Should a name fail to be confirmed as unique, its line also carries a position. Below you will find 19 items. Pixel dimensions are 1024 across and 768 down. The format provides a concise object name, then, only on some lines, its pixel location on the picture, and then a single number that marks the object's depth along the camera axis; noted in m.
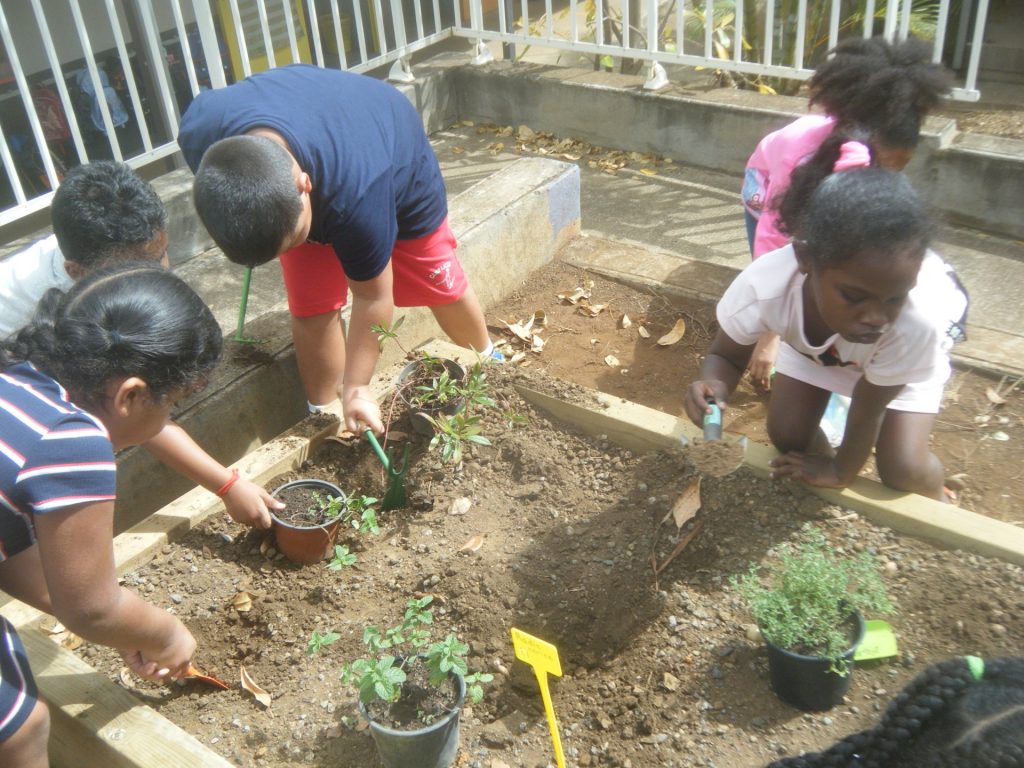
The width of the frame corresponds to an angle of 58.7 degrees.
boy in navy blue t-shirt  2.32
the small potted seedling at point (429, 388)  2.89
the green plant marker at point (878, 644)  2.18
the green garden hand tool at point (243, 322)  3.25
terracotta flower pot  2.58
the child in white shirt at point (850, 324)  2.22
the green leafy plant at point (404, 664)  1.95
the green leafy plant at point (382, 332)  2.79
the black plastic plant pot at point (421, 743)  1.93
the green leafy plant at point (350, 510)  2.61
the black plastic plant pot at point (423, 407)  2.91
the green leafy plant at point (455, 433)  2.71
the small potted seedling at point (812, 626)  2.04
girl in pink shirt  3.07
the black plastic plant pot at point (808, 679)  2.04
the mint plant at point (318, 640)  2.12
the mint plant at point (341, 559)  2.49
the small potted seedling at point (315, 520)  2.59
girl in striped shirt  1.72
